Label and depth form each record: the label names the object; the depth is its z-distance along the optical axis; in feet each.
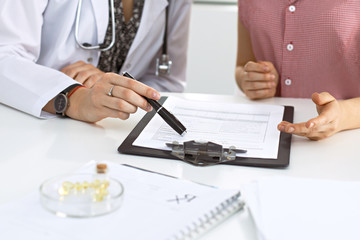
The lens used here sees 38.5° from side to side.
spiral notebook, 1.97
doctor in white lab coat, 3.36
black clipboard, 2.79
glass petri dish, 2.10
